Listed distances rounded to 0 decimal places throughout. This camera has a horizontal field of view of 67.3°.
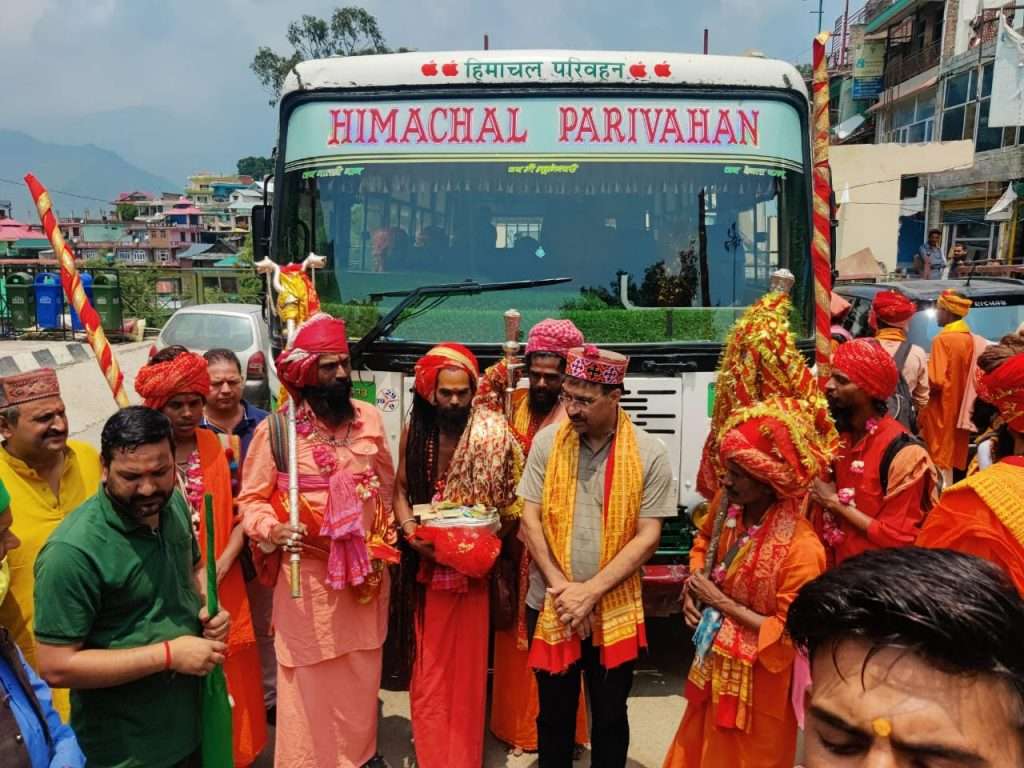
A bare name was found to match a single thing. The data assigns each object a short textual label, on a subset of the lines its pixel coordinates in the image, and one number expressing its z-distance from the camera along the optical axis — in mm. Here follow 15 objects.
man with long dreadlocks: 3047
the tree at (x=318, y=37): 36156
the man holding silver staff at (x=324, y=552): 2910
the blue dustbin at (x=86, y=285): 17042
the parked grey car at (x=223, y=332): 9895
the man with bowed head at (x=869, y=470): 2742
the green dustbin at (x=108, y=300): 16734
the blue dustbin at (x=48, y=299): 16572
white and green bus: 3838
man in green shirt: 1991
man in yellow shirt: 2654
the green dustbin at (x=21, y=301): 16484
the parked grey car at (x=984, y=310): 7828
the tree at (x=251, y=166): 90562
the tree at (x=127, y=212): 94000
